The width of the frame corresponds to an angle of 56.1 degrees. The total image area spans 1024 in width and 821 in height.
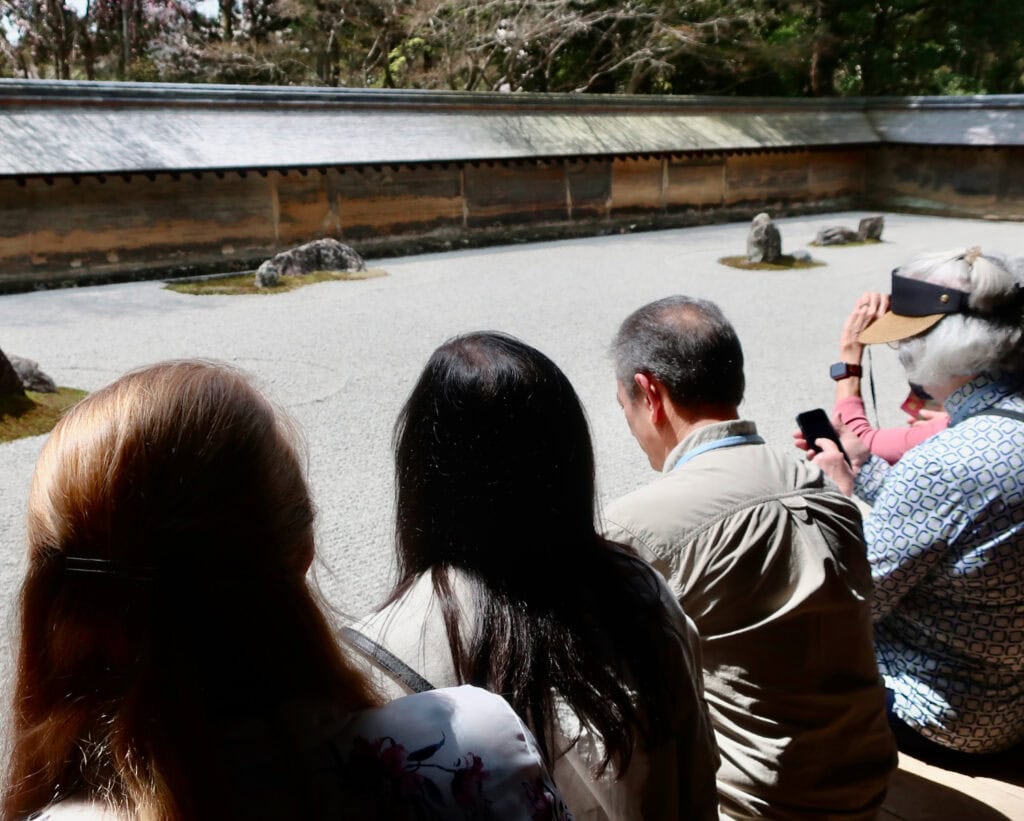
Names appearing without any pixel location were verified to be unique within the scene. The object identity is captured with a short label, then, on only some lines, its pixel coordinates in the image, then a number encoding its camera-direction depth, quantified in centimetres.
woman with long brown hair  83
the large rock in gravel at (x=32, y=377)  574
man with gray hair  165
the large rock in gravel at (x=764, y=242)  1092
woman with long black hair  111
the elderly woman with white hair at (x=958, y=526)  187
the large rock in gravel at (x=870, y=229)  1287
